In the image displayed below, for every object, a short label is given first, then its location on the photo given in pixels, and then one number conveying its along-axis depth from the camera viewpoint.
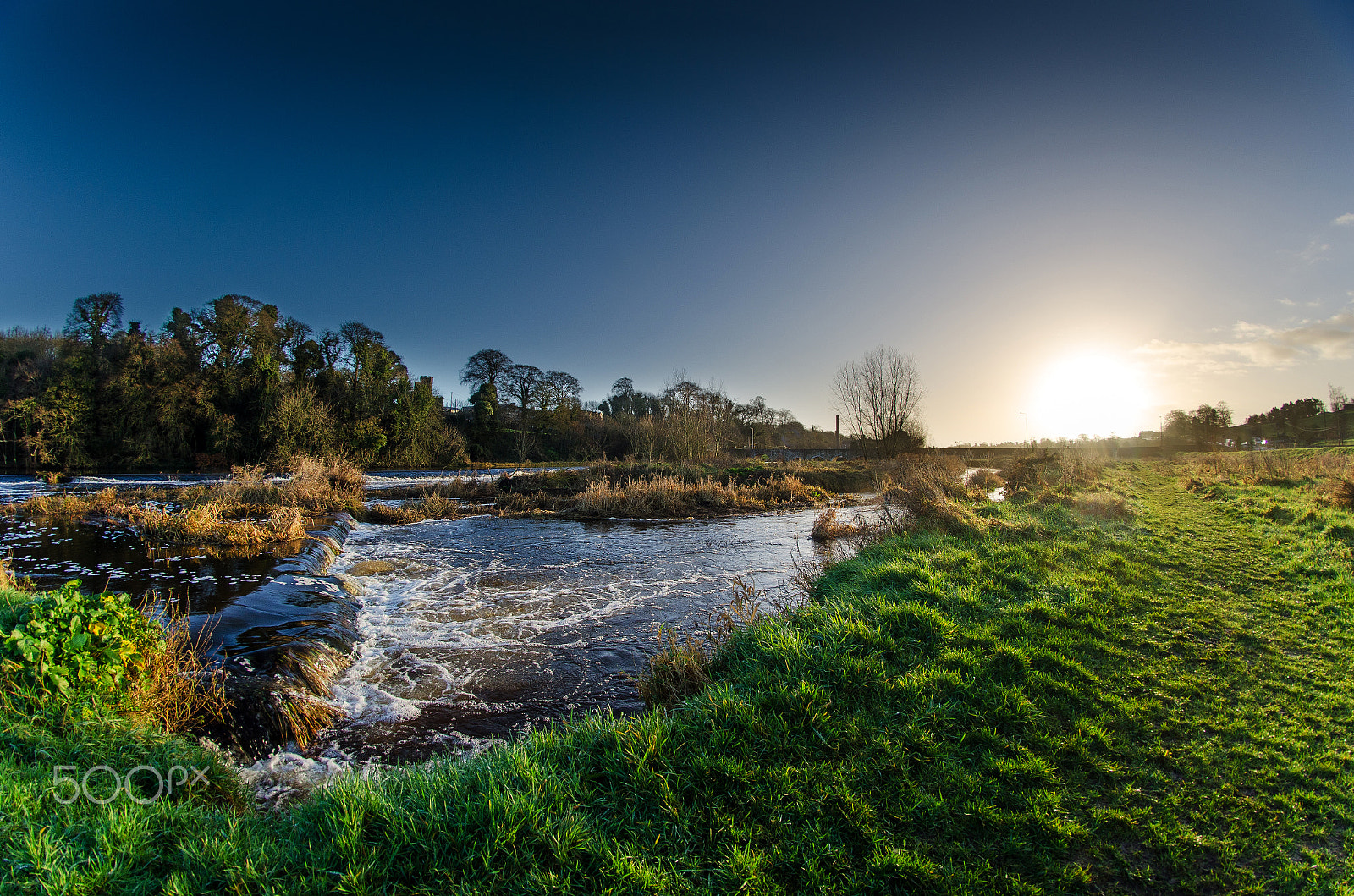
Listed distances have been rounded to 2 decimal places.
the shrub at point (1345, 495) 11.54
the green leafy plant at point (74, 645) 3.61
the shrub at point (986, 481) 23.50
